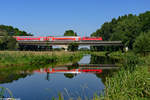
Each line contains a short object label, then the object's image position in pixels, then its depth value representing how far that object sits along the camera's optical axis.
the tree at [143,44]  31.66
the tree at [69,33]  141.12
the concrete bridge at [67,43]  80.06
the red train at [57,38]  79.94
